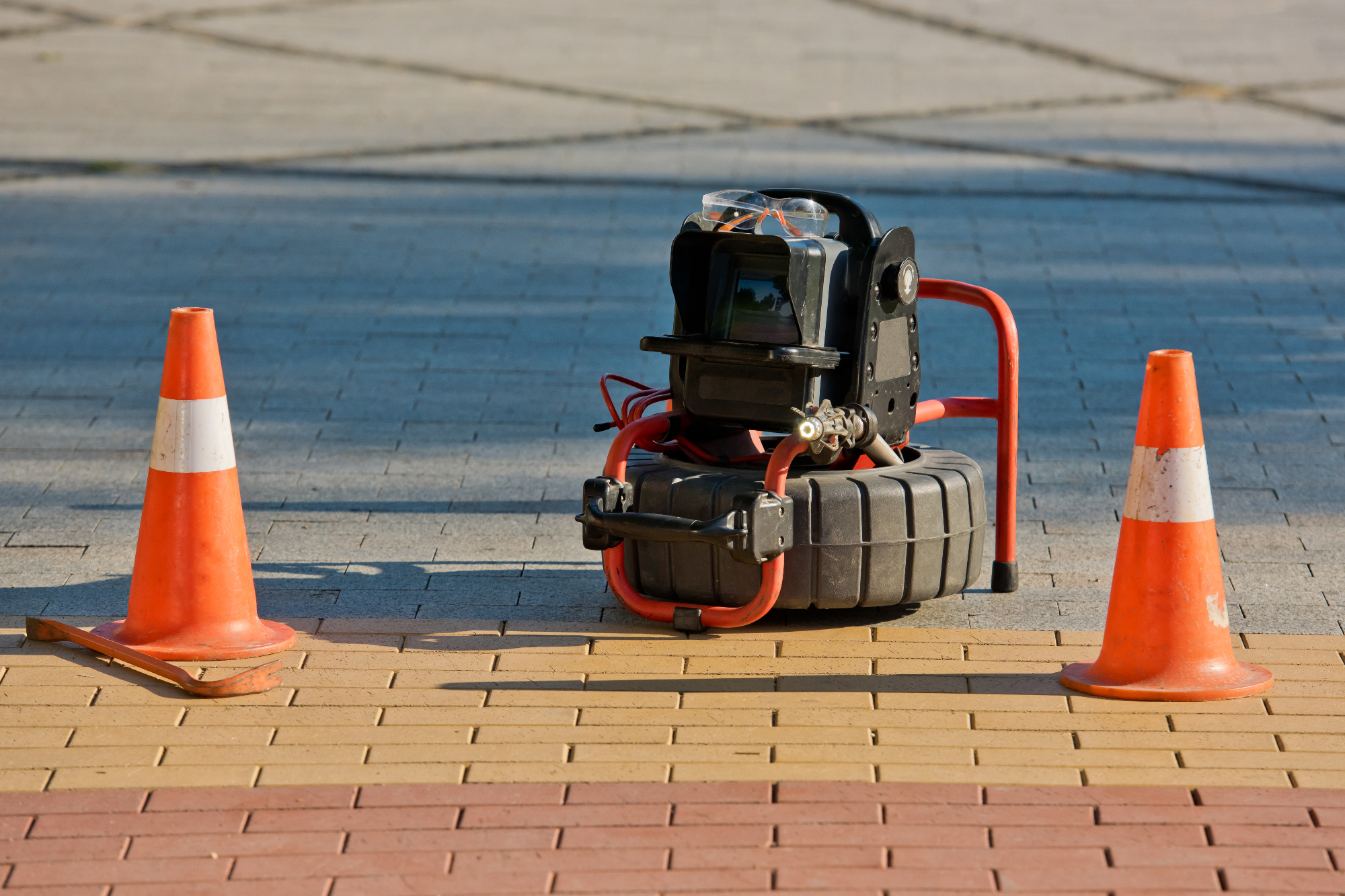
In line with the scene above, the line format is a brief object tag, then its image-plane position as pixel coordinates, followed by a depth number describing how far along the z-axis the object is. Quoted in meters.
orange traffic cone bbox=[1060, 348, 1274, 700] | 7.76
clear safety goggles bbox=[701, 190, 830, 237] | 8.80
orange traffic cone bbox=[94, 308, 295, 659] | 8.30
